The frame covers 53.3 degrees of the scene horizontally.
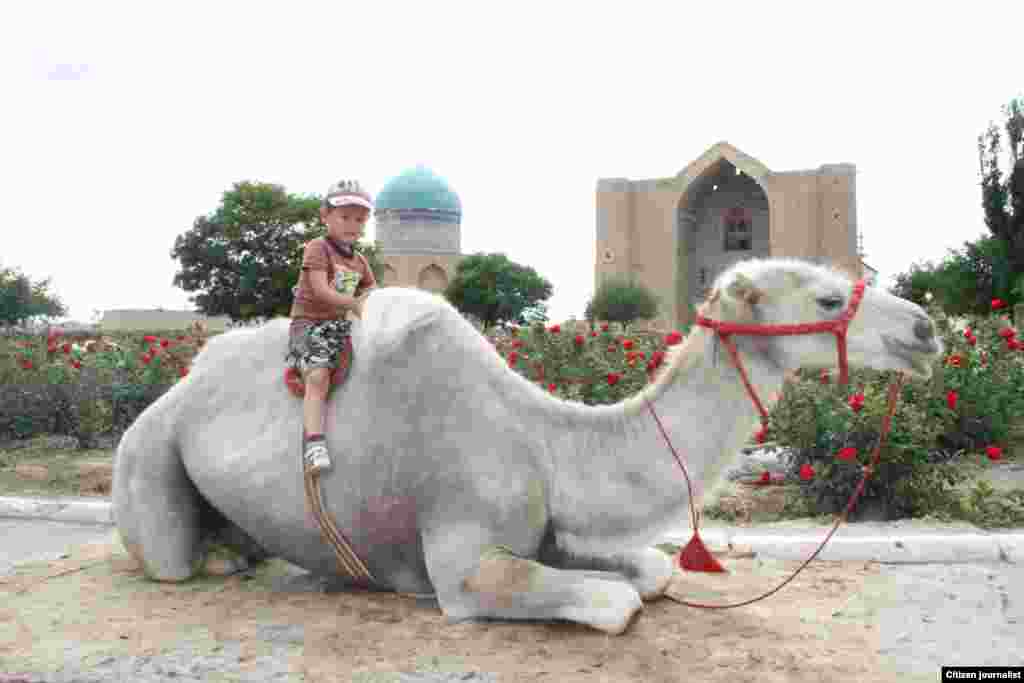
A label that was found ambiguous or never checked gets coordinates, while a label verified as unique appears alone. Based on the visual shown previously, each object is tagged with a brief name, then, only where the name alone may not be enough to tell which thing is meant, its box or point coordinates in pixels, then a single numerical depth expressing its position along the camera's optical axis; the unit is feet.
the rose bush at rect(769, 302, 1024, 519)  22.70
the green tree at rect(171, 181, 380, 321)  167.53
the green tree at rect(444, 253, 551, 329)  218.79
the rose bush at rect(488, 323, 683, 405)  31.07
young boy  14.44
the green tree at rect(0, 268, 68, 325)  183.21
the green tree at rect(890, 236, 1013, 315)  110.11
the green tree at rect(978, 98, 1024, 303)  107.76
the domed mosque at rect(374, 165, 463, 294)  219.20
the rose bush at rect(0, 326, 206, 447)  36.63
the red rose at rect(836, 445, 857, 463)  20.69
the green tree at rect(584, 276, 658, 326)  176.24
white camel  12.82
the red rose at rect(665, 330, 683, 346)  20.03
